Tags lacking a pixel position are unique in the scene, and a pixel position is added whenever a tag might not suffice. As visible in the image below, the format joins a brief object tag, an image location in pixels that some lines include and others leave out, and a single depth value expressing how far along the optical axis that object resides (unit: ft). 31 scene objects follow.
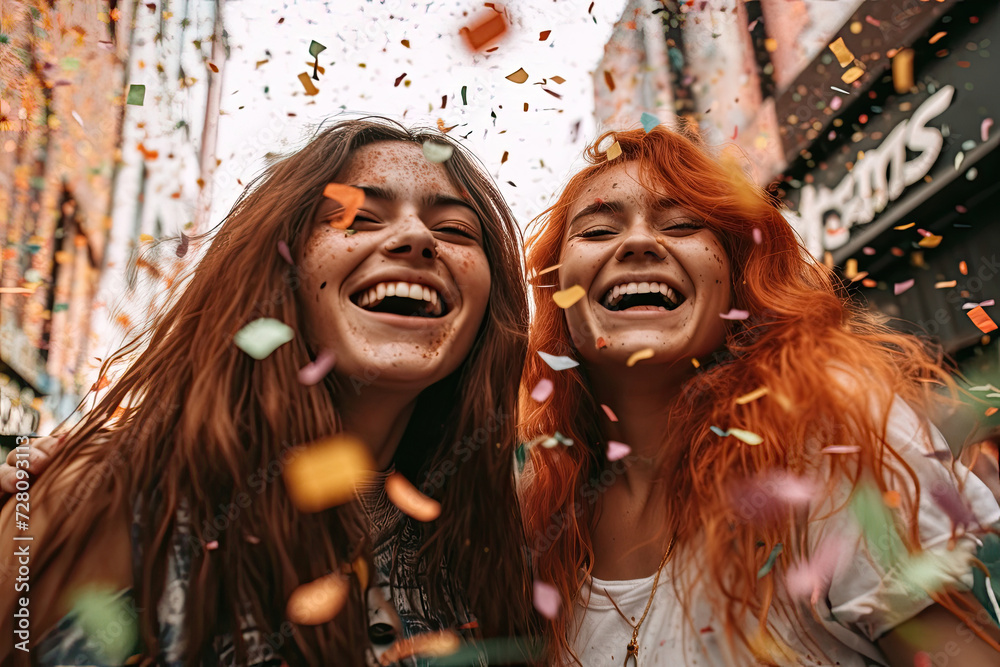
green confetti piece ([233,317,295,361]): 1.87
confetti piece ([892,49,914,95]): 3.67
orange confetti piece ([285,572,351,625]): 1.71
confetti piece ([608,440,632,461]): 2.16
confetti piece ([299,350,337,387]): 1.87
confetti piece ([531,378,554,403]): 2.31
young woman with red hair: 1.75
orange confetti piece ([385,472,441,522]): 1.97
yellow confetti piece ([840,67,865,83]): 4.07
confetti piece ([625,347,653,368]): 1.94
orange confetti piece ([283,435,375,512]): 1.81
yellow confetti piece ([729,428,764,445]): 1.91
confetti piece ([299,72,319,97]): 2.28
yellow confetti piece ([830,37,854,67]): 4.16
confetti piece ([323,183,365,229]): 1.92
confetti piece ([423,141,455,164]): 2.06
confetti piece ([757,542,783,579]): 1.79
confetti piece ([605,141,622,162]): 2.23
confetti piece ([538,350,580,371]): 2.11
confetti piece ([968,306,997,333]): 3.17
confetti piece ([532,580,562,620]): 1.94
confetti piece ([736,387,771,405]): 1.96
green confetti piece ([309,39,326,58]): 2.33
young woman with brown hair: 1.66
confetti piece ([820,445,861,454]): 1.81
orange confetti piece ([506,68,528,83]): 2.39
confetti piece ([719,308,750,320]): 2.04
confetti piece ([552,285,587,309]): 2.07
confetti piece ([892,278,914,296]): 3.91
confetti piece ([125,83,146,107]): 2.21
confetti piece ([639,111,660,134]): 2.23
